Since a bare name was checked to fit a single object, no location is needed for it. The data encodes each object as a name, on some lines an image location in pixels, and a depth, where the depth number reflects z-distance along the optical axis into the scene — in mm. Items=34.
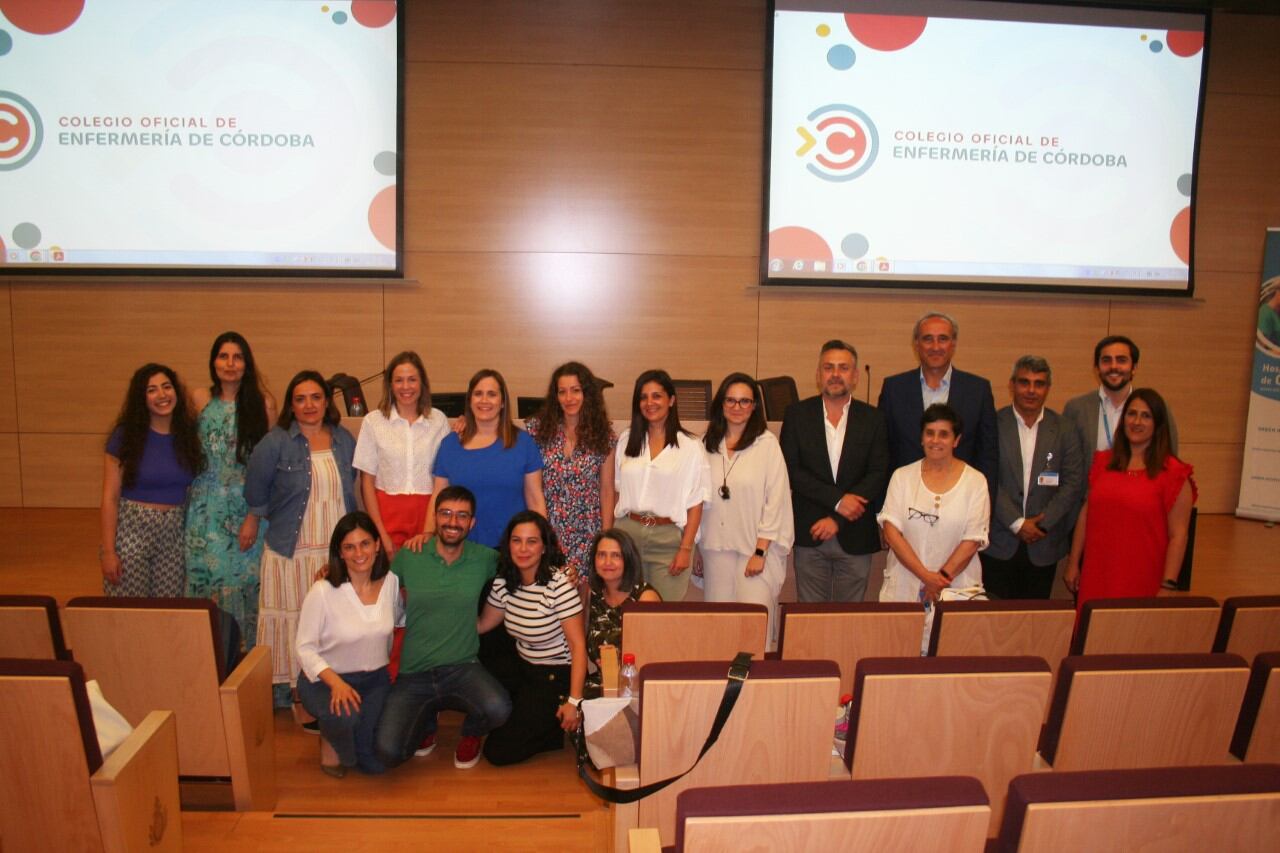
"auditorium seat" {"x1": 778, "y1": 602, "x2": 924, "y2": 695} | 2238
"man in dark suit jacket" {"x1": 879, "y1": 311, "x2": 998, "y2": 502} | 3506
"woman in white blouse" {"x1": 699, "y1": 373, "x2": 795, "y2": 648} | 3309
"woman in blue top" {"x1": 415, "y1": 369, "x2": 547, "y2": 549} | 3252
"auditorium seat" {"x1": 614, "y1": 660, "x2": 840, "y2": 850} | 1642
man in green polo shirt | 2996
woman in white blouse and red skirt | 3344
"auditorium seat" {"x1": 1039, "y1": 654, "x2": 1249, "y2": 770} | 1754
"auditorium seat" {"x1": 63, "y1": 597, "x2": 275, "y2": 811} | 2244
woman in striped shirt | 2953
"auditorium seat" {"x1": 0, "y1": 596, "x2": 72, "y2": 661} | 2170
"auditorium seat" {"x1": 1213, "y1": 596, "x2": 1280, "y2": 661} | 2354
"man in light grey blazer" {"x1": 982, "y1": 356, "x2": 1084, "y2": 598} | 3570
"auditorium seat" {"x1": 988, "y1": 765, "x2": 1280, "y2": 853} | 1148
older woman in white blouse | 3059
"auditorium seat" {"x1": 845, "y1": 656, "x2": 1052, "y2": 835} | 1689
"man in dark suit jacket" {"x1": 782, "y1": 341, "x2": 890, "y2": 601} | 3338
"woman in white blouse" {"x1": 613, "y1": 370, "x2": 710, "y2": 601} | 3262
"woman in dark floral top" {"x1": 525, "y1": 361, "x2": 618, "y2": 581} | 3350
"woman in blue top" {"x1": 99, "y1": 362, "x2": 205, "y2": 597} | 3176
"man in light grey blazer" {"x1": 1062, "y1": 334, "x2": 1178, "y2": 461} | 3736
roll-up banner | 6418
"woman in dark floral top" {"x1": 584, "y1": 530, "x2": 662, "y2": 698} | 2969
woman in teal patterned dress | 3248
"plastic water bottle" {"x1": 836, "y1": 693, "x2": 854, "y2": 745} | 2139
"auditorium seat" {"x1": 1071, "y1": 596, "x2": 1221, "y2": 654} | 2320
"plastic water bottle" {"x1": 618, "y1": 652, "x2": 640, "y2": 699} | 2256
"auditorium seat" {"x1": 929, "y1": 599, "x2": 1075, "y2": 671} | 2311
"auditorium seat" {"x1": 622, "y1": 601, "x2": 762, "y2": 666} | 2201
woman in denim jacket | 3184
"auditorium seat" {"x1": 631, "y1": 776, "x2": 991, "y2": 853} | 1116
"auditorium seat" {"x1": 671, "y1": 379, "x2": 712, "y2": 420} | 4363
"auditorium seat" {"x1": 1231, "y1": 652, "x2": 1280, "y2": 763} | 1854
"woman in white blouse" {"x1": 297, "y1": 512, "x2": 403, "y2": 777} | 2816
